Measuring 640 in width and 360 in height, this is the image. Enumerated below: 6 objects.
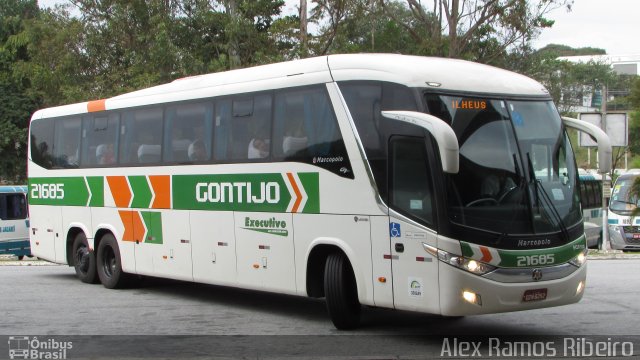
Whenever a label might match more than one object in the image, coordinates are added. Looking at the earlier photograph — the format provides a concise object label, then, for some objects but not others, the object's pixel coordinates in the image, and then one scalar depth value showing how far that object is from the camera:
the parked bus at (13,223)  26.28
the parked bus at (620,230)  26.86
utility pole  23.86
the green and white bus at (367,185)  9.09
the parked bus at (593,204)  29.22
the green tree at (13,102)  42.91
